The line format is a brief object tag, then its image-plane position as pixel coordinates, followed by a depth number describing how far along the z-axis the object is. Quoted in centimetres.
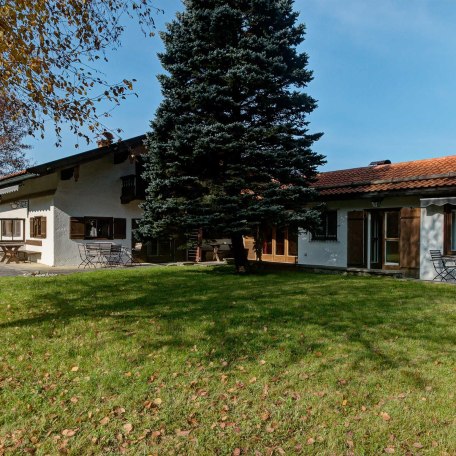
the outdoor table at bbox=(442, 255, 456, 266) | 1203
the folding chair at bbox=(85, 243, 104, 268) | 1759
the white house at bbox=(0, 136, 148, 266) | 1722
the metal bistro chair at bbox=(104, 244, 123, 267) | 1761
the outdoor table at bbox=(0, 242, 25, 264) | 1866
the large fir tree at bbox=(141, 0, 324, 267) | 1223
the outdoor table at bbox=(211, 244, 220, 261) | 2072
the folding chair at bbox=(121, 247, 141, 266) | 1883
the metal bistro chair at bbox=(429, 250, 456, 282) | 1206
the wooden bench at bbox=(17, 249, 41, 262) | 1901
